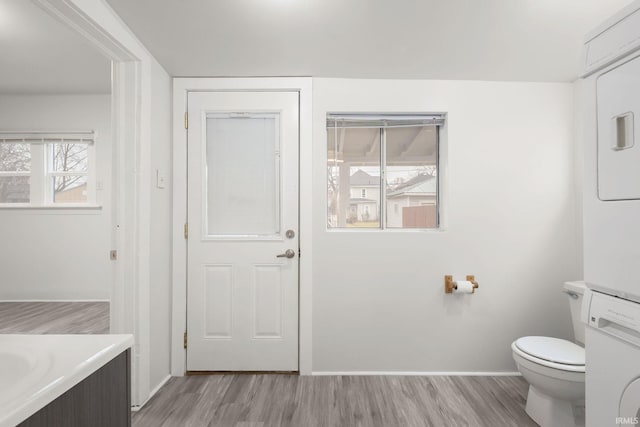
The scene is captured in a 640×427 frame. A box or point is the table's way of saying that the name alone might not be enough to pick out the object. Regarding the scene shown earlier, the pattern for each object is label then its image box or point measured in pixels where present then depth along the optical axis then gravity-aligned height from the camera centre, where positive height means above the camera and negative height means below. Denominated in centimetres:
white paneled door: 235 -13
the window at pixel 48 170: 368 +49
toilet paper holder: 231 -49
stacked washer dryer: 100 -1
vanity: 58 -34
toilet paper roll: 227 -50
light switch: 213 +23
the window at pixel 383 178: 251 +29
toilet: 166 -86
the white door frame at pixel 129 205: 191 +5
